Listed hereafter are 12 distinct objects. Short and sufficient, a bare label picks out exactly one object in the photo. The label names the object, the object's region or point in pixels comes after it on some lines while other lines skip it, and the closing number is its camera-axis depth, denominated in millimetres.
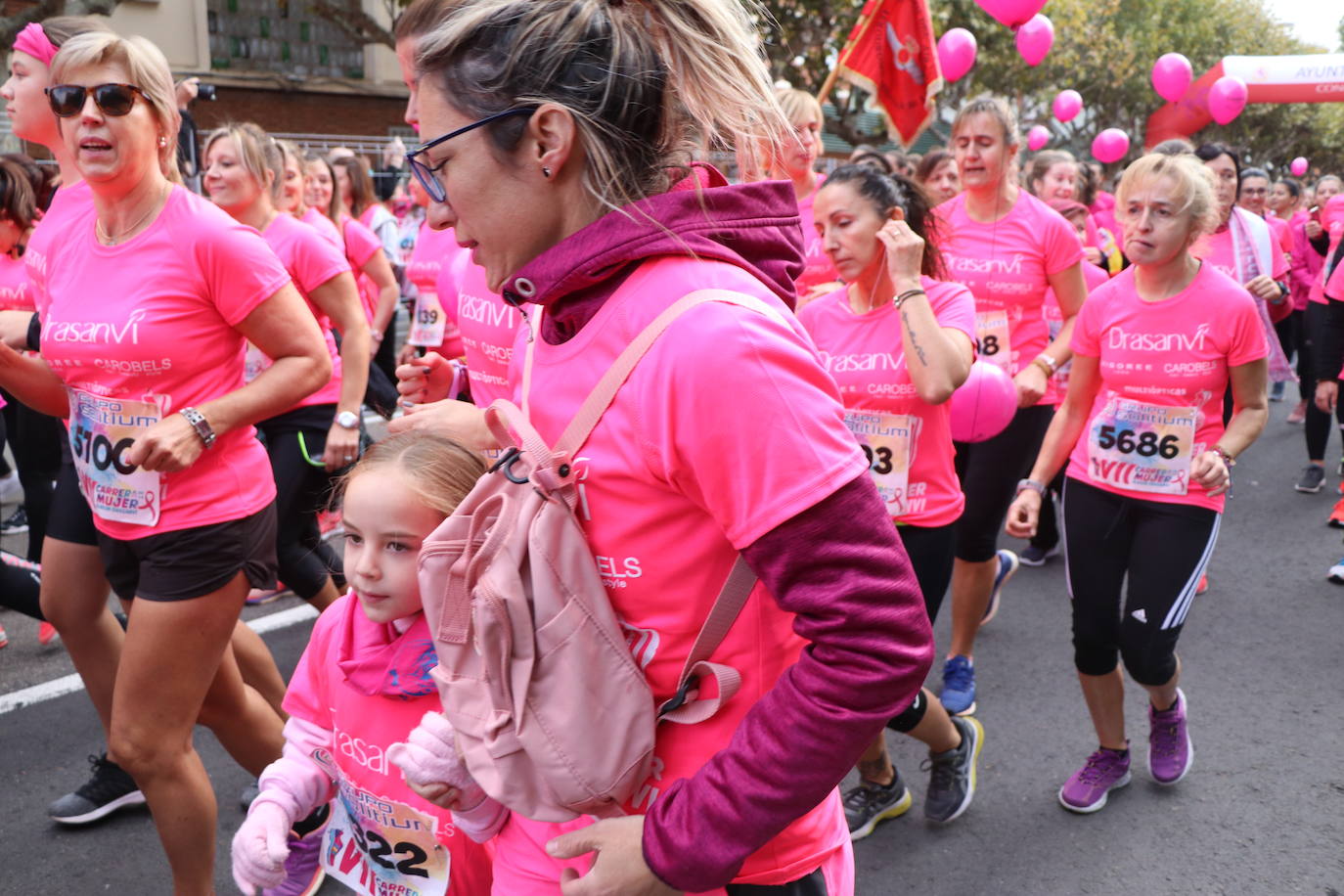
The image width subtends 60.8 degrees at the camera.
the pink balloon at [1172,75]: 12867
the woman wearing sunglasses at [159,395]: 2734
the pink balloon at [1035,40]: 10594
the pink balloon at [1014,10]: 8125
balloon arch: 19422
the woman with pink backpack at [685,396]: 1190
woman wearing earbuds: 3469
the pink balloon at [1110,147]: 12766
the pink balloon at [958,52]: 9680
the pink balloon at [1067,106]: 12555
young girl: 2027
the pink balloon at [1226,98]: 12508
